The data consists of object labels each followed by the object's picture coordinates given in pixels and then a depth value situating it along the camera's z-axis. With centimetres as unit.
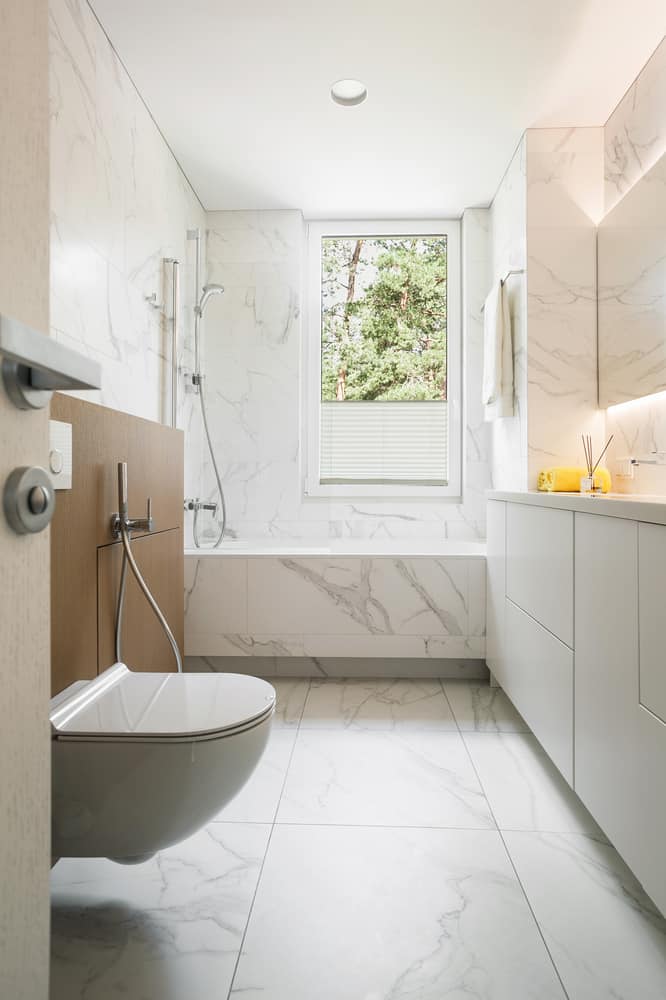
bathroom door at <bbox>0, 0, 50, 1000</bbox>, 44
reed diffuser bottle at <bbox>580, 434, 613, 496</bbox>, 228
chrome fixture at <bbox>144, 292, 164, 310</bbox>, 249
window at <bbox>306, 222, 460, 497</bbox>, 346
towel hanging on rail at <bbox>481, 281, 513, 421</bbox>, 273
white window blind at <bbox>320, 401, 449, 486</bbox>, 347
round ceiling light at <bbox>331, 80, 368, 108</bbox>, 231
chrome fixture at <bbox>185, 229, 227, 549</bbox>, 303
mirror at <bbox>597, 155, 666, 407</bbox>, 199
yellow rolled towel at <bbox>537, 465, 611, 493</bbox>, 239
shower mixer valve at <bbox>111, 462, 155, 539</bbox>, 145
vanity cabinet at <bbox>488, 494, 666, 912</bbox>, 108
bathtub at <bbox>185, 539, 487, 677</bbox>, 260
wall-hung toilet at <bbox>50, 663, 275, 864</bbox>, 98
